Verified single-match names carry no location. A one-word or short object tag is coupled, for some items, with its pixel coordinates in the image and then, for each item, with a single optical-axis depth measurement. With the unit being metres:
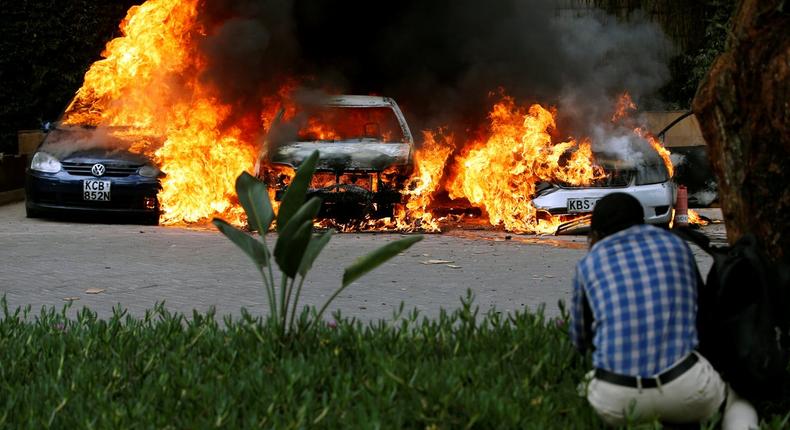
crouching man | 4.15
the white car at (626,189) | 12.91
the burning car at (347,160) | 12.58
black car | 13.47
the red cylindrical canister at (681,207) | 13.85
